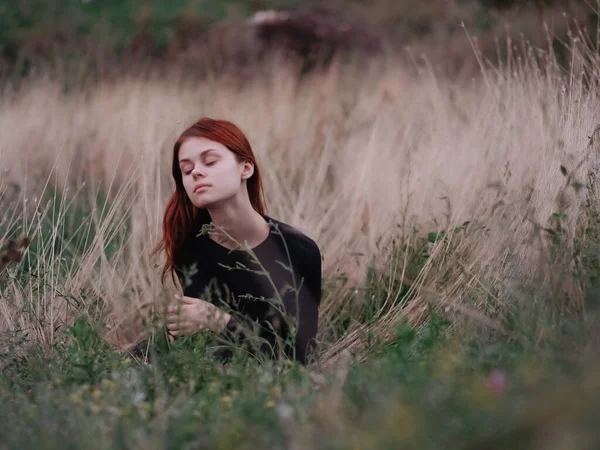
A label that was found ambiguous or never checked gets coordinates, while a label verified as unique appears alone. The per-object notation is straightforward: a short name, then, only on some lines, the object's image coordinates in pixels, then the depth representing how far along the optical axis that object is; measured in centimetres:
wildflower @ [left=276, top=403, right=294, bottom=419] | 208
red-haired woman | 341
